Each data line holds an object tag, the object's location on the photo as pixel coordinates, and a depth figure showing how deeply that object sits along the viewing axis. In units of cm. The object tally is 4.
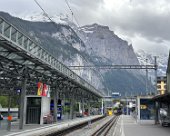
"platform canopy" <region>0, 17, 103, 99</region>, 1535
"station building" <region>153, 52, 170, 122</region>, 2543
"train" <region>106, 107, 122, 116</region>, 9720
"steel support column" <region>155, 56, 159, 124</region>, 3686
